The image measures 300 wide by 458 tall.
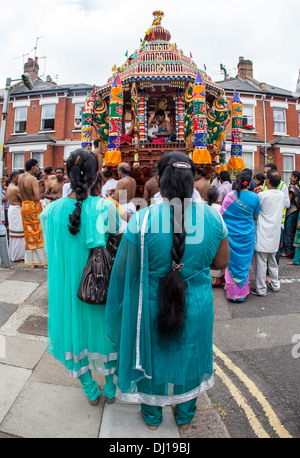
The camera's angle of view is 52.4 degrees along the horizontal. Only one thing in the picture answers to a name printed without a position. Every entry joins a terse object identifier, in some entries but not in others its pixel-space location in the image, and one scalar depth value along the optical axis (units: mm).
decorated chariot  7664
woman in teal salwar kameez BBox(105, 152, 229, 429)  1851
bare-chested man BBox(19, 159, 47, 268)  5887
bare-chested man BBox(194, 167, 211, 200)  6070
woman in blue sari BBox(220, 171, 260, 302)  4516
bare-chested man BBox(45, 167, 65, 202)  7035
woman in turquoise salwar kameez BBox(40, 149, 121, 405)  2148
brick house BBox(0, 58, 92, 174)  18656
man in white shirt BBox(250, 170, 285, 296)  4848
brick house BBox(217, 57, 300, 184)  18422
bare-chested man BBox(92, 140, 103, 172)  9319
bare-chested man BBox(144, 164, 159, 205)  6106
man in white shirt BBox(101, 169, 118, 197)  6502
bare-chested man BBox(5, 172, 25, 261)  6637
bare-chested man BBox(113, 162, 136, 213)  4965
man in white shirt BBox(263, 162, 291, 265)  5992
